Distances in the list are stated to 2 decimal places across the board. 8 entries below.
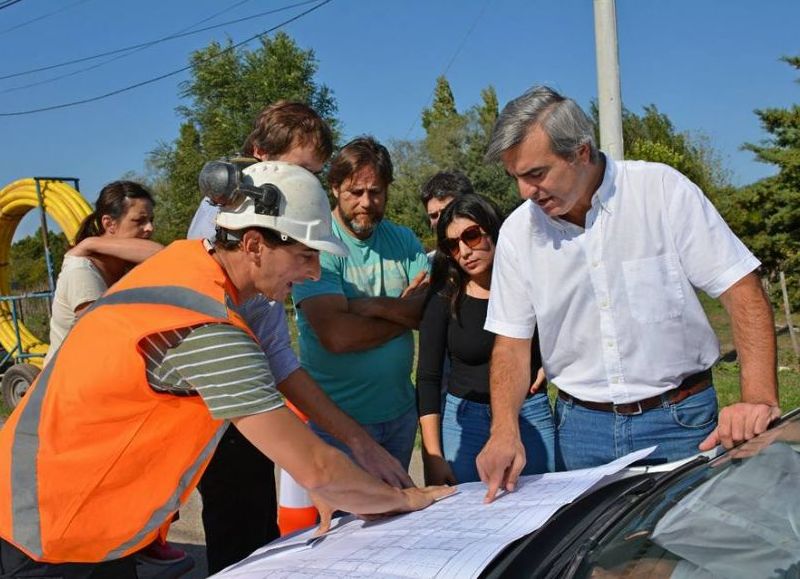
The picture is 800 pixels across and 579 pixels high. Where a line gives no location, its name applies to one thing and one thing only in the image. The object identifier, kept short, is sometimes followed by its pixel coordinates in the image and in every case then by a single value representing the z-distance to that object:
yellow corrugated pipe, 11.77
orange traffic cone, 2.98
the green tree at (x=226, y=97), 26.20
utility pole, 6.10
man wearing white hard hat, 1.75
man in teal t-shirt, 3.37
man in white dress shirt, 2.42
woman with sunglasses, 3.25
